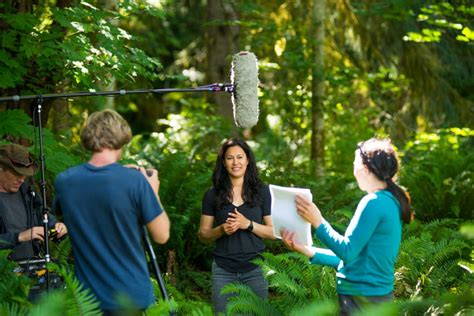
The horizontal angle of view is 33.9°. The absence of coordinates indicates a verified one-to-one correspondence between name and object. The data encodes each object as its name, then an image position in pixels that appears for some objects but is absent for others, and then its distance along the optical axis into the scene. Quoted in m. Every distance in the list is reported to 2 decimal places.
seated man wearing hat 5.17
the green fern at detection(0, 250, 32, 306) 4.34
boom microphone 5.48
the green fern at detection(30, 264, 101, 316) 3.31
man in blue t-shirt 3.68
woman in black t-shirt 5.29
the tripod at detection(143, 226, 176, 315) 3.99
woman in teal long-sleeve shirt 3.94
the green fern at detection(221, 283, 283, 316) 4.75
